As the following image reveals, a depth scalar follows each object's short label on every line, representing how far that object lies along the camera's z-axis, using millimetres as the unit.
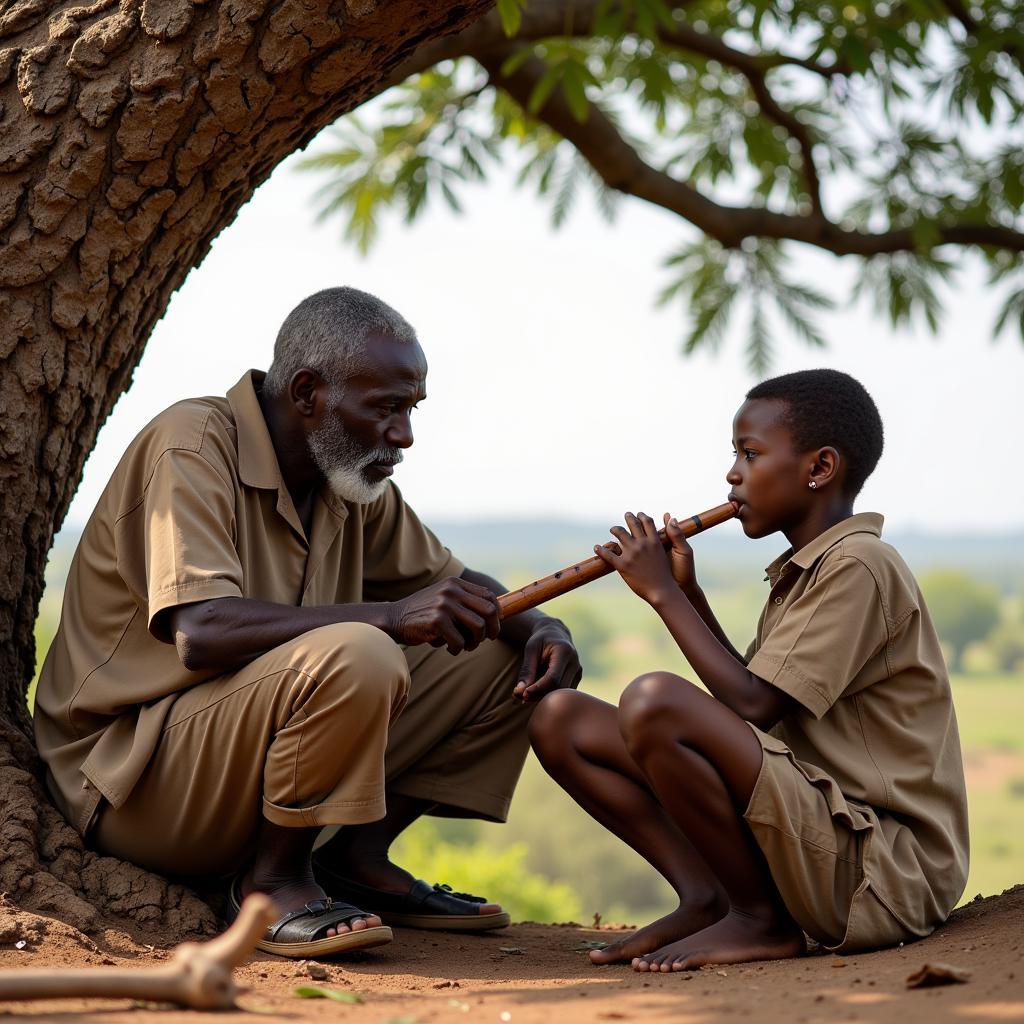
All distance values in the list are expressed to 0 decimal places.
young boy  2898
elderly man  3049
